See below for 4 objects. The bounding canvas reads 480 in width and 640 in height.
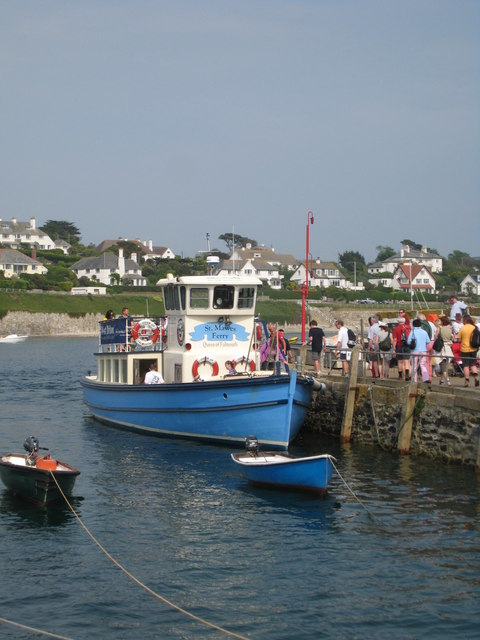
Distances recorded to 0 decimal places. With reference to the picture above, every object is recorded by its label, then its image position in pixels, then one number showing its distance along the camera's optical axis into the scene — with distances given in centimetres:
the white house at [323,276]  18950
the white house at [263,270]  17462
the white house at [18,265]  15638
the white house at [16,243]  19598
